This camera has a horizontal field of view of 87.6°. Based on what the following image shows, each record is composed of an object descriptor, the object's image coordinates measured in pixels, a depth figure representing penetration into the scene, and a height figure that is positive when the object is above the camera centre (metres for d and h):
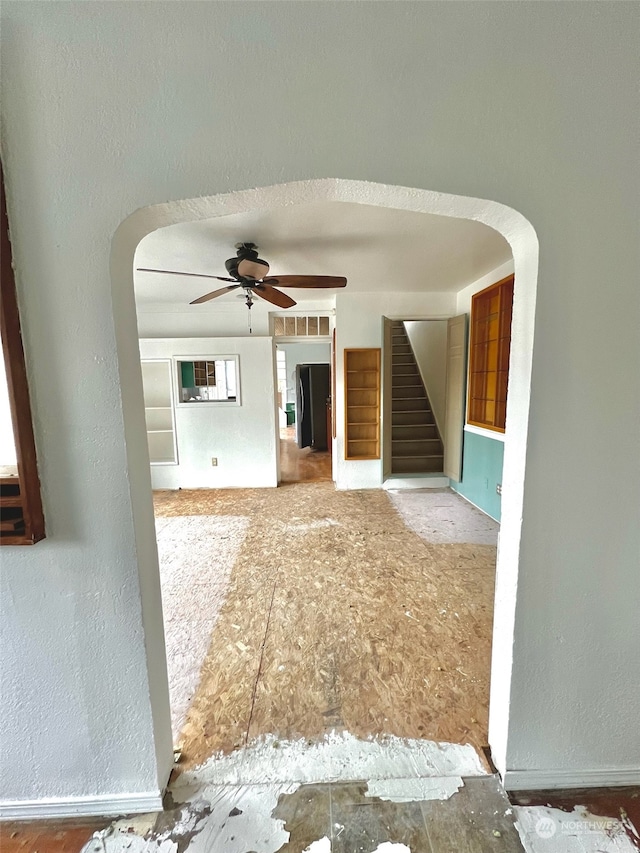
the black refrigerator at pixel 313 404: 6.85 -0.43
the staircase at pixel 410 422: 4.75 -0.64
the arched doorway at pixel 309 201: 0.95 +0.16
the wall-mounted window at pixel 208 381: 4.53 +0.04
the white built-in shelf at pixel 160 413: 4.60 -0.39
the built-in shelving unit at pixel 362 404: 4.29 -0.28
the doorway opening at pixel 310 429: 5.60 -0.95
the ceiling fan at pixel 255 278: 2.45 +0.82
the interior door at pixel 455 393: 3.87 -0.14
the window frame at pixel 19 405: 0.88 -0.05
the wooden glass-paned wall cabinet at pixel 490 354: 2.95 +0.25
